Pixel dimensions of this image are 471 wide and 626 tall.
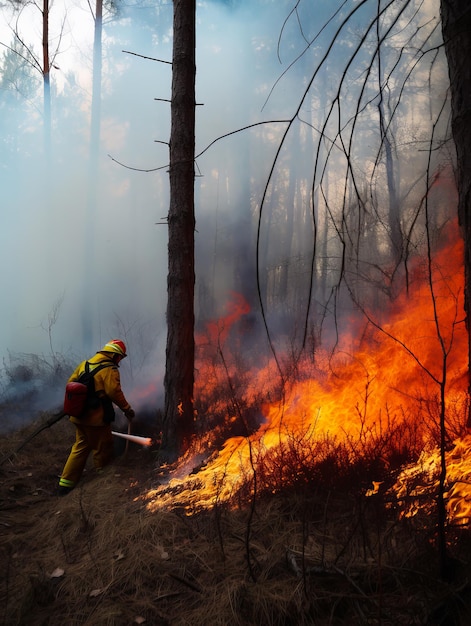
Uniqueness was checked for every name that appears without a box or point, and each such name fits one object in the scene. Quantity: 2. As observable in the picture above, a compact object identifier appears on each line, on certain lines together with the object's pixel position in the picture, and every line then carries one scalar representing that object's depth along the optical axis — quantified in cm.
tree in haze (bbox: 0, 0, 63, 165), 1346
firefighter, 532
